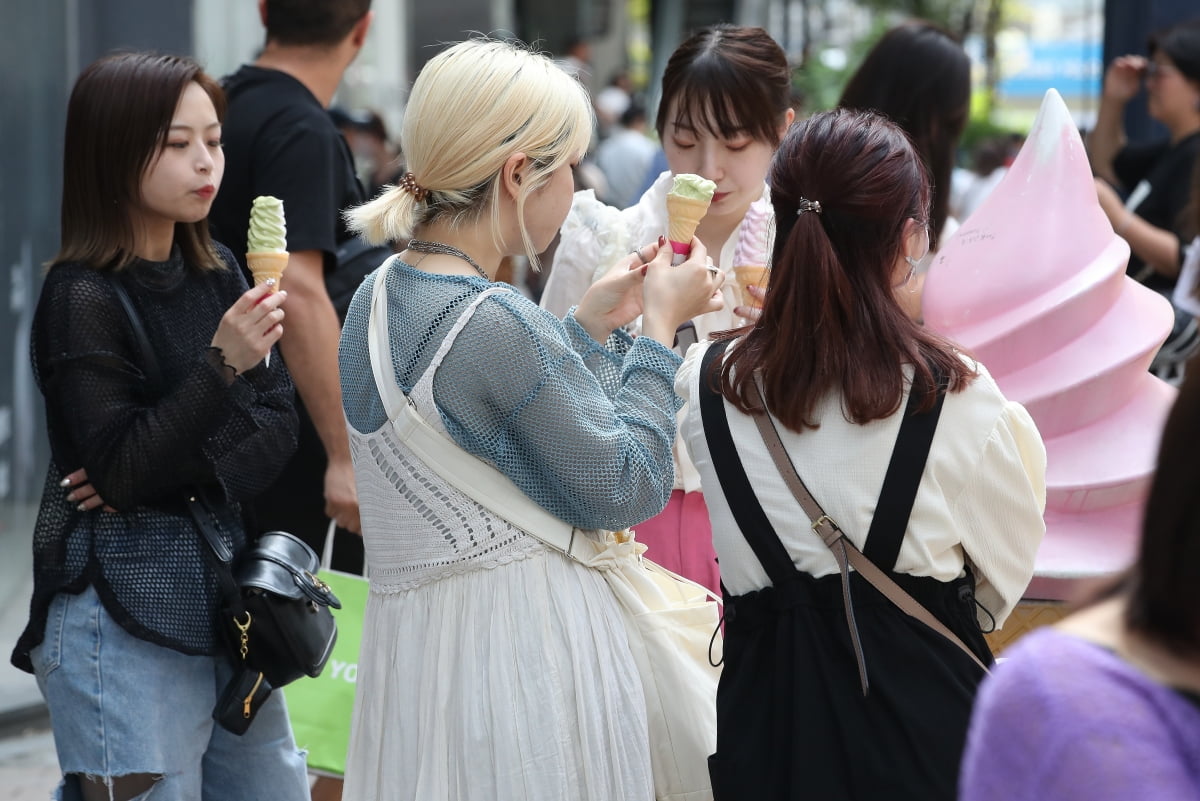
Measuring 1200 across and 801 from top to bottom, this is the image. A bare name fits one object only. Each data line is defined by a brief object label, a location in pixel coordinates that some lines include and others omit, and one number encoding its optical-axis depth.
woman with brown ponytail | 4.34
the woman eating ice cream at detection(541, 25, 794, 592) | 6.33
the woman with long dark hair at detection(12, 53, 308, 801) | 5.38
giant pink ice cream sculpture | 5.68
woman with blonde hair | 4.62
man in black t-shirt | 7.25
